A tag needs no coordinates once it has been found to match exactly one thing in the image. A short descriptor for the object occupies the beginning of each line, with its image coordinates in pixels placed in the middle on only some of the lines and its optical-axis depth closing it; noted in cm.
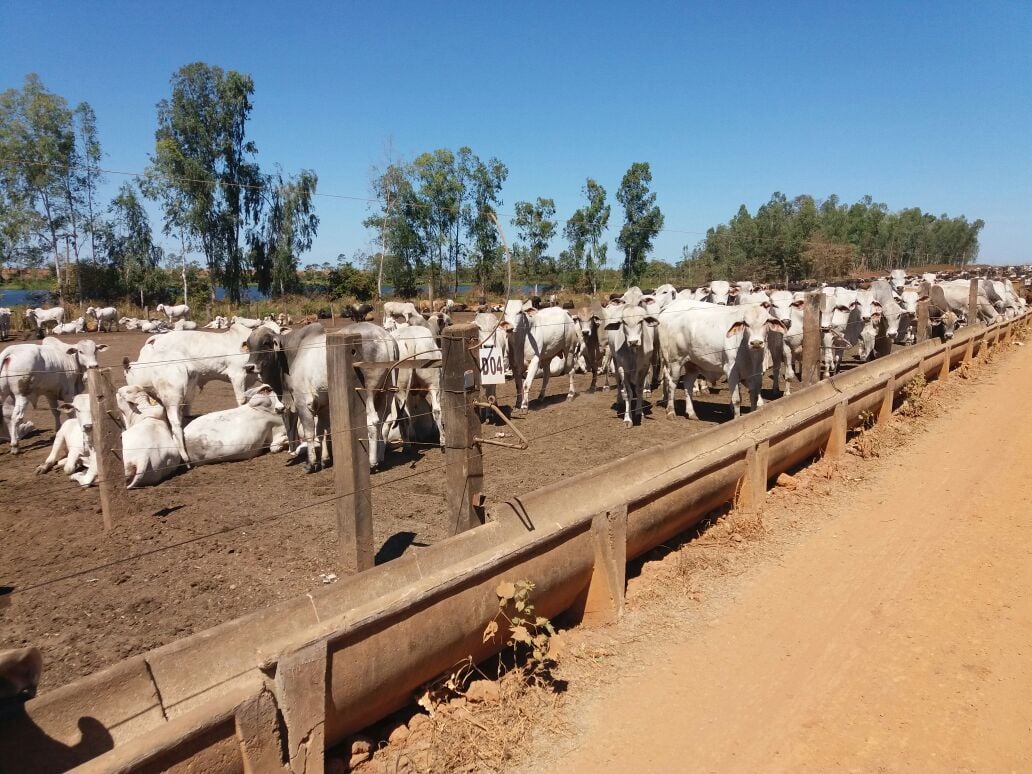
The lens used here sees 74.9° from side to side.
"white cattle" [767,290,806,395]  1181
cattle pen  255
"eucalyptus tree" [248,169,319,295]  4328
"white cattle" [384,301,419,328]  1194
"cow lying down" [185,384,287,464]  870
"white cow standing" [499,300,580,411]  1266
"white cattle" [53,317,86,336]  2833
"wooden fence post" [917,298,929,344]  1569
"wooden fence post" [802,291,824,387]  1016
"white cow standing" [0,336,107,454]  984
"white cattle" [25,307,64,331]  3045
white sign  584
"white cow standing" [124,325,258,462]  948
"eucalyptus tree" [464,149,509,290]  3619
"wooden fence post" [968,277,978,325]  1979
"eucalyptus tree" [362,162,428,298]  3784
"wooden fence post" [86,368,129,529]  619
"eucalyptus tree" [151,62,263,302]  3953
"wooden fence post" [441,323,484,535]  455
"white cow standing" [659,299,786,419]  997
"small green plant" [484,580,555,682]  365
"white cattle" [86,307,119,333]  3198
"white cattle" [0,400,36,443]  991
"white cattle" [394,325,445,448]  934
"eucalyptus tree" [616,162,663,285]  4372
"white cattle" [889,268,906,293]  2237
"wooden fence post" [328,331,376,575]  454
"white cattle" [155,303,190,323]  3509
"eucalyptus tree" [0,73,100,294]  3562
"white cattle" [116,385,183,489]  771
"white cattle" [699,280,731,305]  1662
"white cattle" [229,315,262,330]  1188
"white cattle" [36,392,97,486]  809
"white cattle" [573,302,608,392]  1305
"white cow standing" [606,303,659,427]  1062
